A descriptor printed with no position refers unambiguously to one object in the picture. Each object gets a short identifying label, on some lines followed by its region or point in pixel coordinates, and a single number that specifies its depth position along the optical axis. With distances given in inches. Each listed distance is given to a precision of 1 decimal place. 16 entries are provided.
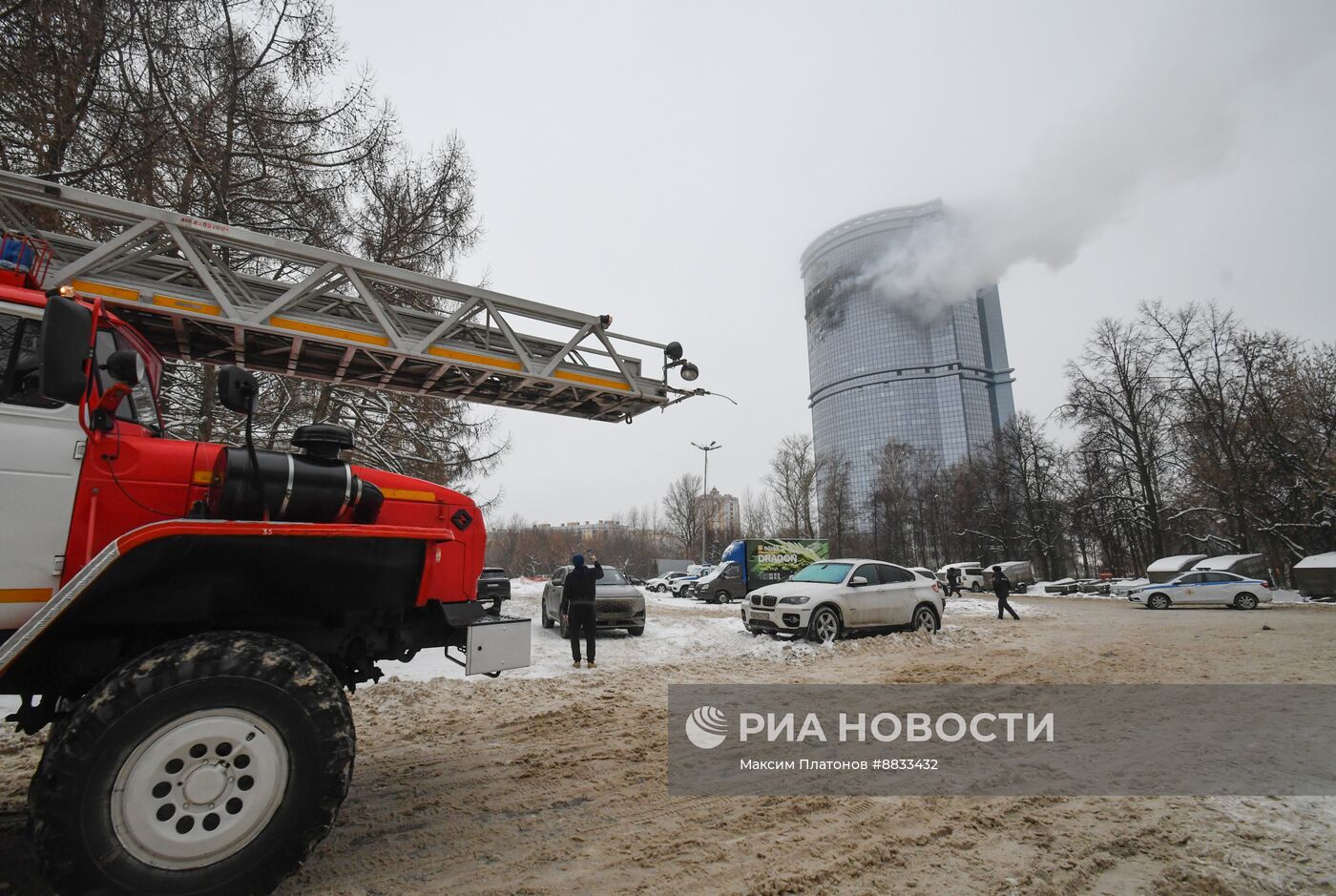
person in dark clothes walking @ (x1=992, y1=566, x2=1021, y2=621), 726.5
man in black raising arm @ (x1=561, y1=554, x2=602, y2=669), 362.6
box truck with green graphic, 955.3
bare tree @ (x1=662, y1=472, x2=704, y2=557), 2561.5
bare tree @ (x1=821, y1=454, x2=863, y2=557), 2176.4
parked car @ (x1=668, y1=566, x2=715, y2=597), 1240.3
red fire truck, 96.2
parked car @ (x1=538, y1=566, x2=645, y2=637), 482.0
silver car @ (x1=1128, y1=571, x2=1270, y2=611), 832.1
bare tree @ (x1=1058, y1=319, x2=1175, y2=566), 1364.4
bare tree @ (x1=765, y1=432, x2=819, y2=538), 2026.3
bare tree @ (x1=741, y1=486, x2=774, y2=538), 2694.4
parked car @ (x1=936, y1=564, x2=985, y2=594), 1587.4
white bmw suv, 445.7
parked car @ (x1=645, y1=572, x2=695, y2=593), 1576.5
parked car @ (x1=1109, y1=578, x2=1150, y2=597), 1158.4
